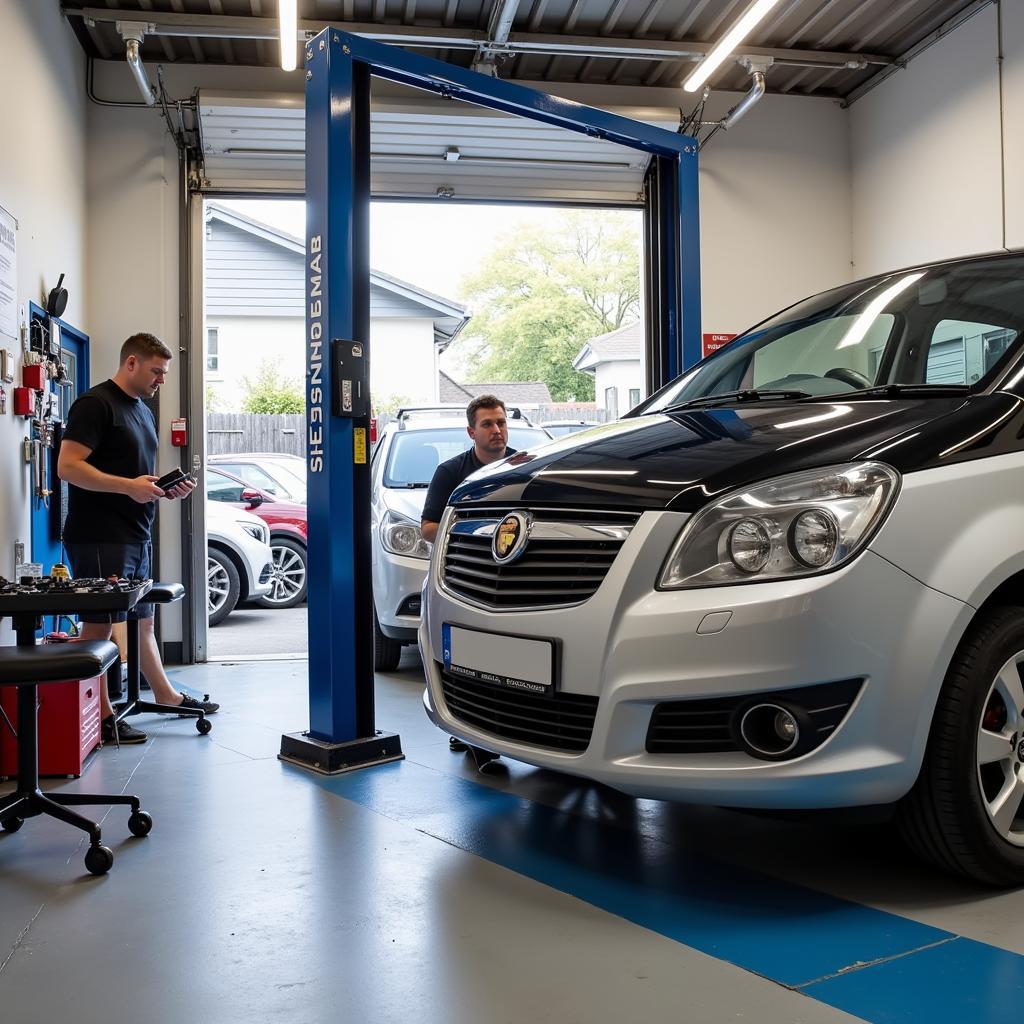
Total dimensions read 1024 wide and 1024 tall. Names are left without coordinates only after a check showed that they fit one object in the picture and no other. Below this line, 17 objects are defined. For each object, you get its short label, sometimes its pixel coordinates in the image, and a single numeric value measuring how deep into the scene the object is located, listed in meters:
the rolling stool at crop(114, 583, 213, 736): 4.34
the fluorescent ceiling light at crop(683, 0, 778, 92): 5.17
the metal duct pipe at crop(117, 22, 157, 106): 5.67
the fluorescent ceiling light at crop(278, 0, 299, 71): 4.95
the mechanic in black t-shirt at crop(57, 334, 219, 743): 4.11
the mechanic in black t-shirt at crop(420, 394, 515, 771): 4.47
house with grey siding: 18.33
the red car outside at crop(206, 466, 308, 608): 9.31
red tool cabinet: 3.60
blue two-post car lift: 3.62
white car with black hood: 2.07
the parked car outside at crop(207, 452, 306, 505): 10.88
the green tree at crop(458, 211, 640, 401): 38.16
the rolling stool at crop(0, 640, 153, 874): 2.62
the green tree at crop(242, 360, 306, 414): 23.69
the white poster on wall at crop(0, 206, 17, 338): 4.30
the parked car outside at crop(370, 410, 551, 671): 5.24
